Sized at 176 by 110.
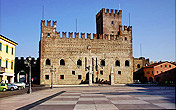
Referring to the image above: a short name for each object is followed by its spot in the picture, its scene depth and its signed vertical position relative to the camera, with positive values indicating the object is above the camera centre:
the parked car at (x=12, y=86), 27.98 -2.72
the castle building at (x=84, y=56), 44.97 +2.44
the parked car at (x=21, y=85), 31.48 -2.85
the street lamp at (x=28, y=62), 20.12 +0.51
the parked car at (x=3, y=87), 26.27 -2.59
